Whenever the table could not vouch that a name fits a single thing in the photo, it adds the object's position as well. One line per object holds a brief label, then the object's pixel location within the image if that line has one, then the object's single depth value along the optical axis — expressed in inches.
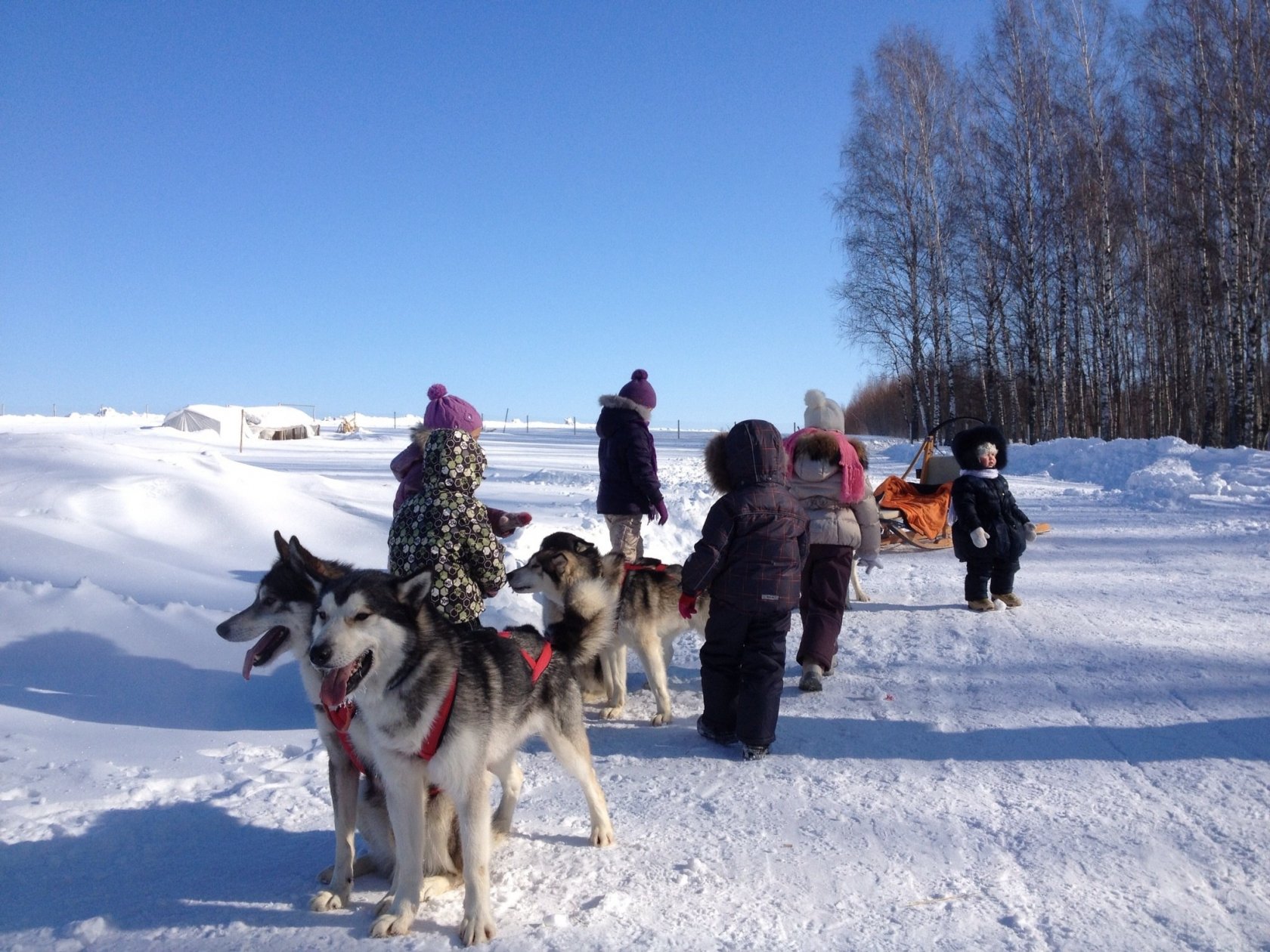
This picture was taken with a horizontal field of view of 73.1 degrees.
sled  405.7
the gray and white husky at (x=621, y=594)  193.6
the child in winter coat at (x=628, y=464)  262.2
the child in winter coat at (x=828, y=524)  227.9
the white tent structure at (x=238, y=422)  1625.2
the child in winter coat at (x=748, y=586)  176.9
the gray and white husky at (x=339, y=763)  121.9
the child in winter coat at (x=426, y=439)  183.6
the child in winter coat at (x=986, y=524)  289.0
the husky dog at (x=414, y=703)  111.5
